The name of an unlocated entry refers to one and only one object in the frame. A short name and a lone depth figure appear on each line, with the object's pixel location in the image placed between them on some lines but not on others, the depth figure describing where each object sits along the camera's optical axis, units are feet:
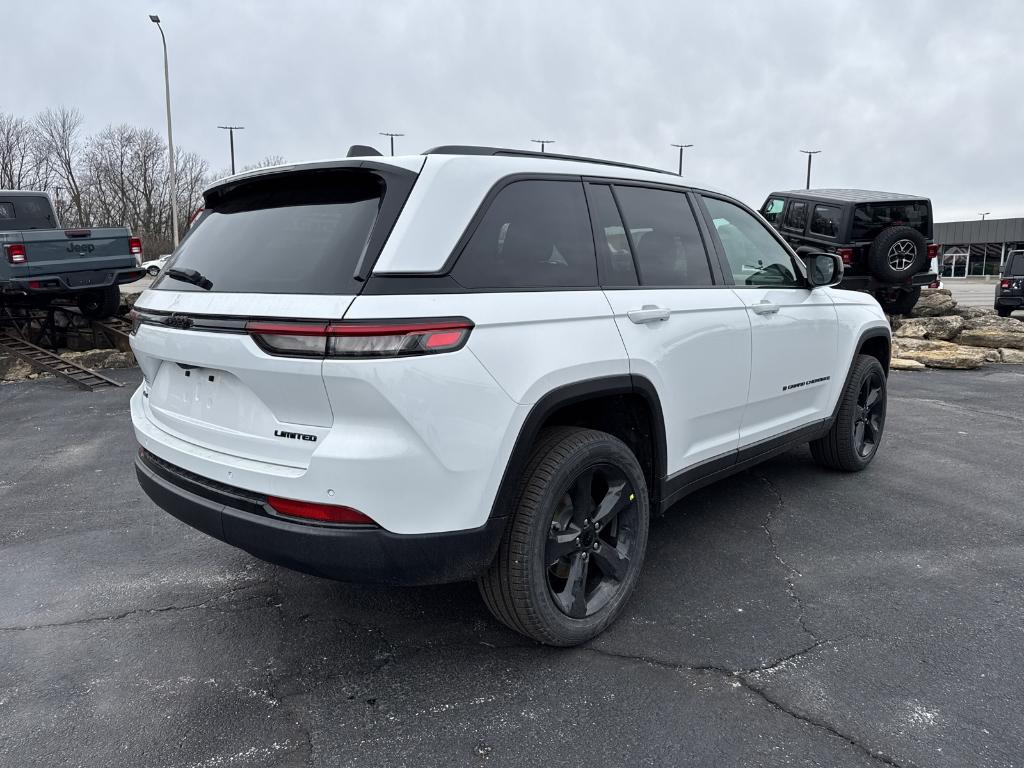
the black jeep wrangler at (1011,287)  53.16
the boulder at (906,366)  32.45
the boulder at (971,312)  39.81
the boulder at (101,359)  31.32
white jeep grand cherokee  7.11
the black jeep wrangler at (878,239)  34.45
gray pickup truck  29.89
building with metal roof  164.55
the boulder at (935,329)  36.83
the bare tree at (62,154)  165.17
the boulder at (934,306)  39.65
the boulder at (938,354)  32.45
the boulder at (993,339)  35.86
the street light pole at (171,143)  93.09
